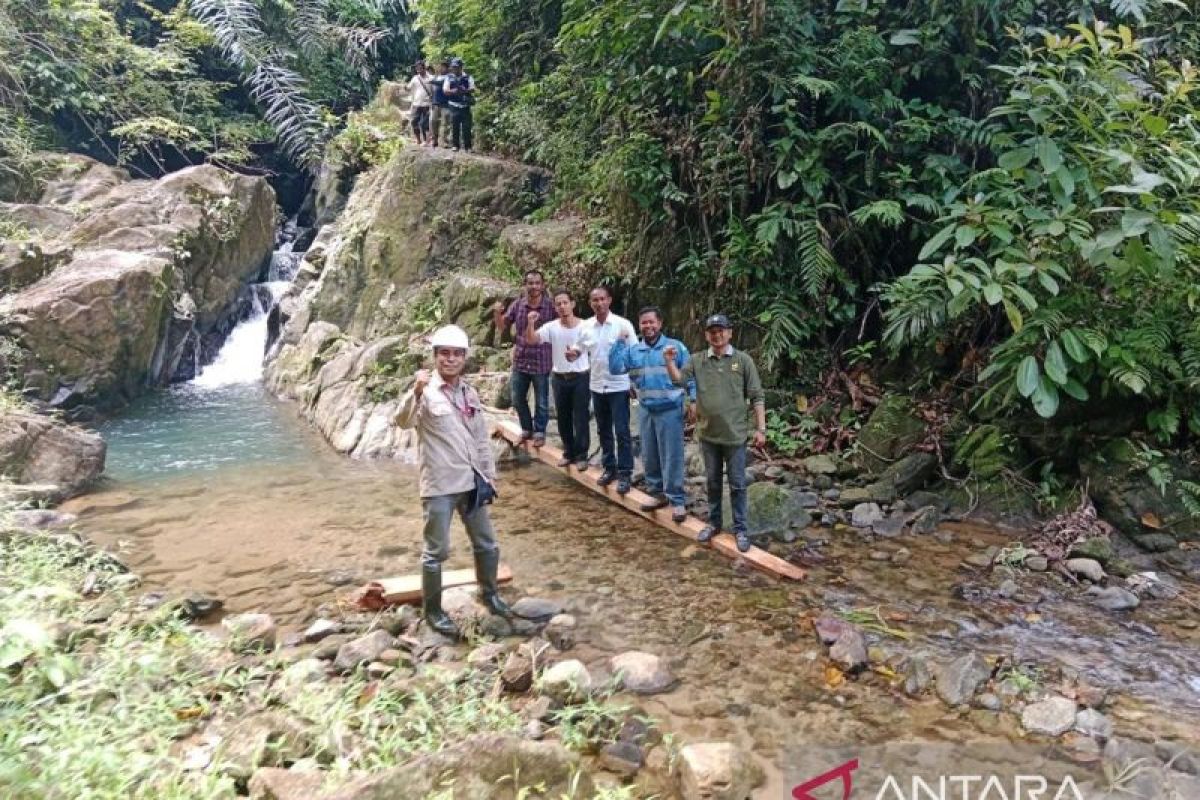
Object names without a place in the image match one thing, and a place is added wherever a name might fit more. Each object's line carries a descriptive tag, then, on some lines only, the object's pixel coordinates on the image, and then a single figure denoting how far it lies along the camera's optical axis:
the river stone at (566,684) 3.85
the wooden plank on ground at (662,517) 5.44
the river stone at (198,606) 4.91
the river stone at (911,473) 6.75
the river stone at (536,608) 4.95
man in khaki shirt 4.46
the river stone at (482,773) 2.60
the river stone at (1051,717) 3.61
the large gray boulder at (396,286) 10.58
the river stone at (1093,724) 3.57
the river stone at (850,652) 4.22
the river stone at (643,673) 4.08
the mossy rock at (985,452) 6.50
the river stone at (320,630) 4.61
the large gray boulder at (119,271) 11.56
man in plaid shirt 7.07
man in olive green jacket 5.54
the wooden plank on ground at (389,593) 4.96
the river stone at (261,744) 2.99
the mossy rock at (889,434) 7.08
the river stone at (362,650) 4.15
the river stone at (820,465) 7.23
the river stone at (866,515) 6.39
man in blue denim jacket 6.02
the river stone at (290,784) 2.75
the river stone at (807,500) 6.72
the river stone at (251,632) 4.31
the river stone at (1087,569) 5.23
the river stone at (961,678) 3.91
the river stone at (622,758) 3.38
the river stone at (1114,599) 4.88
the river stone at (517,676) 3.94
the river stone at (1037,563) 5.43
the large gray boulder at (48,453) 7.70
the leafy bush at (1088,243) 5.20
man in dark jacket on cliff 13.20
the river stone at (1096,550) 5.44
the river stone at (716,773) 3.16
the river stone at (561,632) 4.60
